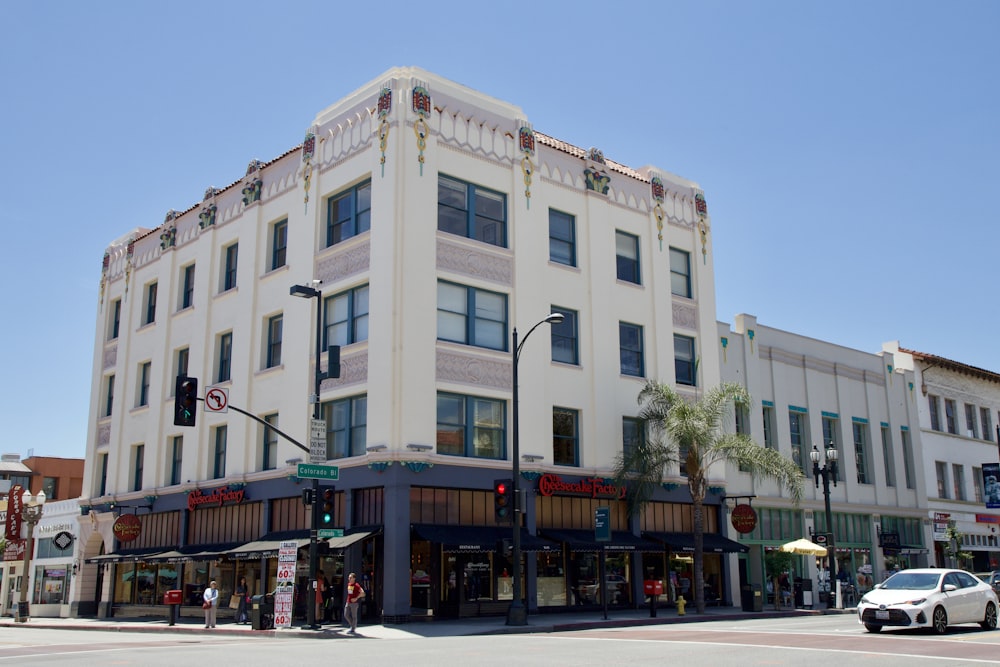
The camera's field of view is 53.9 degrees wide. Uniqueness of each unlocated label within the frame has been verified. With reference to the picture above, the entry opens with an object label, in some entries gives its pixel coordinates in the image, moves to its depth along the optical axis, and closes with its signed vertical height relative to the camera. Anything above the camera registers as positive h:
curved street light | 25.95 -0.11
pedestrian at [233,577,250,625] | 30.17 -1.30
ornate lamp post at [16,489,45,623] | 42.38 +2.09
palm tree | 32.41 +3.55
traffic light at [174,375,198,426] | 23.39 +3.80
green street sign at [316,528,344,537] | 28.02 +0.83
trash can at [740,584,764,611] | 33.56 -1.33
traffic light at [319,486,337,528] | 25.17 +1.25
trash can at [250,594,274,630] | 26.77 -1.38
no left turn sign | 26.76 +4.35
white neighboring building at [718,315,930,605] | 41.29 +5.35
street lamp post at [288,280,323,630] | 25.11 +1.00
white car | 20.50 -0.91
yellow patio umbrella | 36.59 +0.40
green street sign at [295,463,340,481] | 25.01 +2.27
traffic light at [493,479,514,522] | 25.84 +1.56
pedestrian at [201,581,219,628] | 28.66 -1.17
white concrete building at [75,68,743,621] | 29.44 +6.89
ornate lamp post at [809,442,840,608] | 35.62 +2.80
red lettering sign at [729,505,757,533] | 36.00 +1.44
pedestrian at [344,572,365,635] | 24.97 -0.87
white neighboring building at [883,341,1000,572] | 49.94 +5.57
